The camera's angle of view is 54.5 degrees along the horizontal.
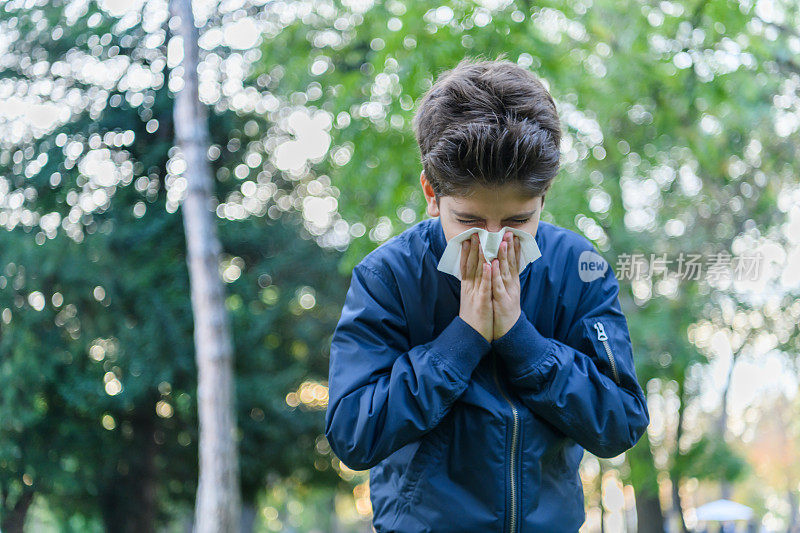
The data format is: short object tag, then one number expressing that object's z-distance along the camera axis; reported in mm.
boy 1930
